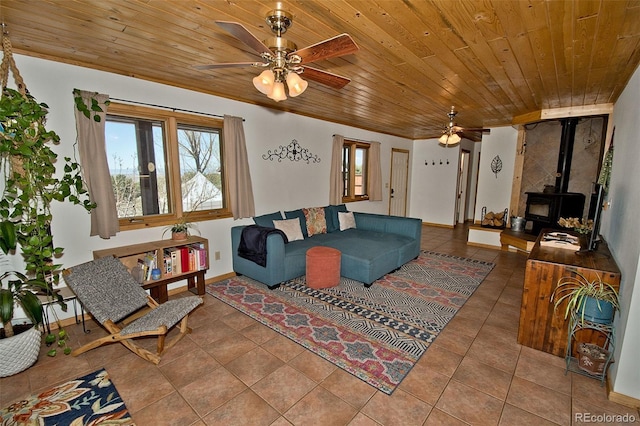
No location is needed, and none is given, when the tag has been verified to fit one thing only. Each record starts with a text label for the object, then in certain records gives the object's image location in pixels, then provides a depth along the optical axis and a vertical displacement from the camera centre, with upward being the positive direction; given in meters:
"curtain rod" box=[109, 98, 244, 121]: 3.00 +0.74
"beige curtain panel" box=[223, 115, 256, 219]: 3.83 +0.06
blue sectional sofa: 3.65 -1.04
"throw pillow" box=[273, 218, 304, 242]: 4.24 -0.81
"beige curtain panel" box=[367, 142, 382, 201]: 6.55 +0.05
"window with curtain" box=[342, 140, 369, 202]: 6.13 +0.07
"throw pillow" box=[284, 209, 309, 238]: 4.58 -0.69
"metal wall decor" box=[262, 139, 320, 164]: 4.51 +0.32
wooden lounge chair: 2.27 -1.16
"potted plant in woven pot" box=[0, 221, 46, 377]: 2.05 -1.15
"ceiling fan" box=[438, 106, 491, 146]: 4.30 +0.59
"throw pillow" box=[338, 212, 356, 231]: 5.22 -0.85
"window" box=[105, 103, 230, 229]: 3.13 +0.08
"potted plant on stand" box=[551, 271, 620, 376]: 2.10 -1.04
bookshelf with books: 3.03 -0.99
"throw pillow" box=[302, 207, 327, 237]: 4.73 -0.79
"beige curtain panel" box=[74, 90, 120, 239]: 2.74 +0.05
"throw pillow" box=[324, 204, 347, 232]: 5.11 -0.78
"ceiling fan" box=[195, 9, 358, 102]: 1.63 +0.71
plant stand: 2.10 -1.25
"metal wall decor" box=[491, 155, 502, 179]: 6.00 +0.18
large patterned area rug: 2.36 -1.47
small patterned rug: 1.77 -1.51
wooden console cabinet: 2.38 -1.08
